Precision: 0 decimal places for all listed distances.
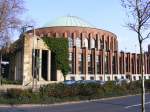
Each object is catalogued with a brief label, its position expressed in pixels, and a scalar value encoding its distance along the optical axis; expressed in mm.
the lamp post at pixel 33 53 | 37331
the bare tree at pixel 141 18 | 9361
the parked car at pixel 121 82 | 32977
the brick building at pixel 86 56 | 58924
